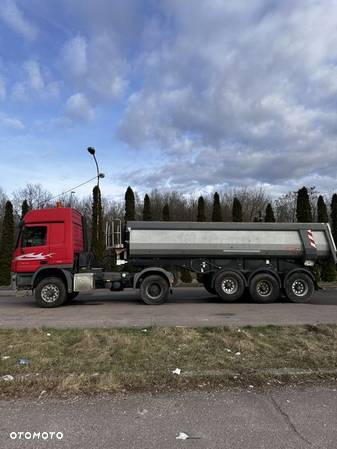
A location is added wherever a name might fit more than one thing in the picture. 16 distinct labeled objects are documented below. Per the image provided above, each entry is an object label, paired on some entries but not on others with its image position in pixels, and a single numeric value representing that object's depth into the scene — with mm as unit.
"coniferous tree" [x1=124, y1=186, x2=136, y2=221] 30109
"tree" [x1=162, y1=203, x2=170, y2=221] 29859
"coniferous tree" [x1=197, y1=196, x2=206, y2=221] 29438
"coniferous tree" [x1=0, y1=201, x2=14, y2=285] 27828
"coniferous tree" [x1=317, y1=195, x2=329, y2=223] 29047
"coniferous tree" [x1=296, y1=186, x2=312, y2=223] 28027
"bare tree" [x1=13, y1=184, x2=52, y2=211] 52750
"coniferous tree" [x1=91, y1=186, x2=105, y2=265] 26281
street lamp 25109
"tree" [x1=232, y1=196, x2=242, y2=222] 29625
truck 14016
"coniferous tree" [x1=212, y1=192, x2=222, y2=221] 29794
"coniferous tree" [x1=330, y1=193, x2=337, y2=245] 28680
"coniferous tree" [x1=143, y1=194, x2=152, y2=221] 30112
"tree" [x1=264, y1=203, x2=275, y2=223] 29281
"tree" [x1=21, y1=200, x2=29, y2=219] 30547
